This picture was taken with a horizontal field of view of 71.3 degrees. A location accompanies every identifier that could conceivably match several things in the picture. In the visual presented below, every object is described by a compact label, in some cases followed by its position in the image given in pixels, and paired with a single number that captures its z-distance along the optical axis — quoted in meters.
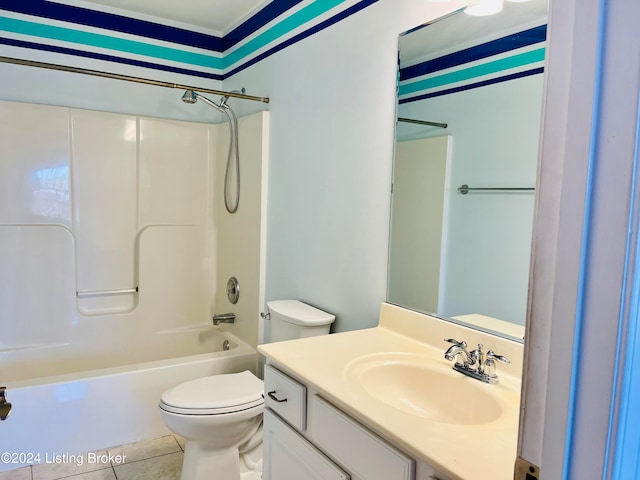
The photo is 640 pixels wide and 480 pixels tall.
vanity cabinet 0.99
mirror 1.32
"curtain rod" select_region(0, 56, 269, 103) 2.08
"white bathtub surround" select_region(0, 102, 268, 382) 2.65
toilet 1.84
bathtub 2.11
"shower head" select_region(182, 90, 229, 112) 2.46
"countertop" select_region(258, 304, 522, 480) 0.87
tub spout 2.87
